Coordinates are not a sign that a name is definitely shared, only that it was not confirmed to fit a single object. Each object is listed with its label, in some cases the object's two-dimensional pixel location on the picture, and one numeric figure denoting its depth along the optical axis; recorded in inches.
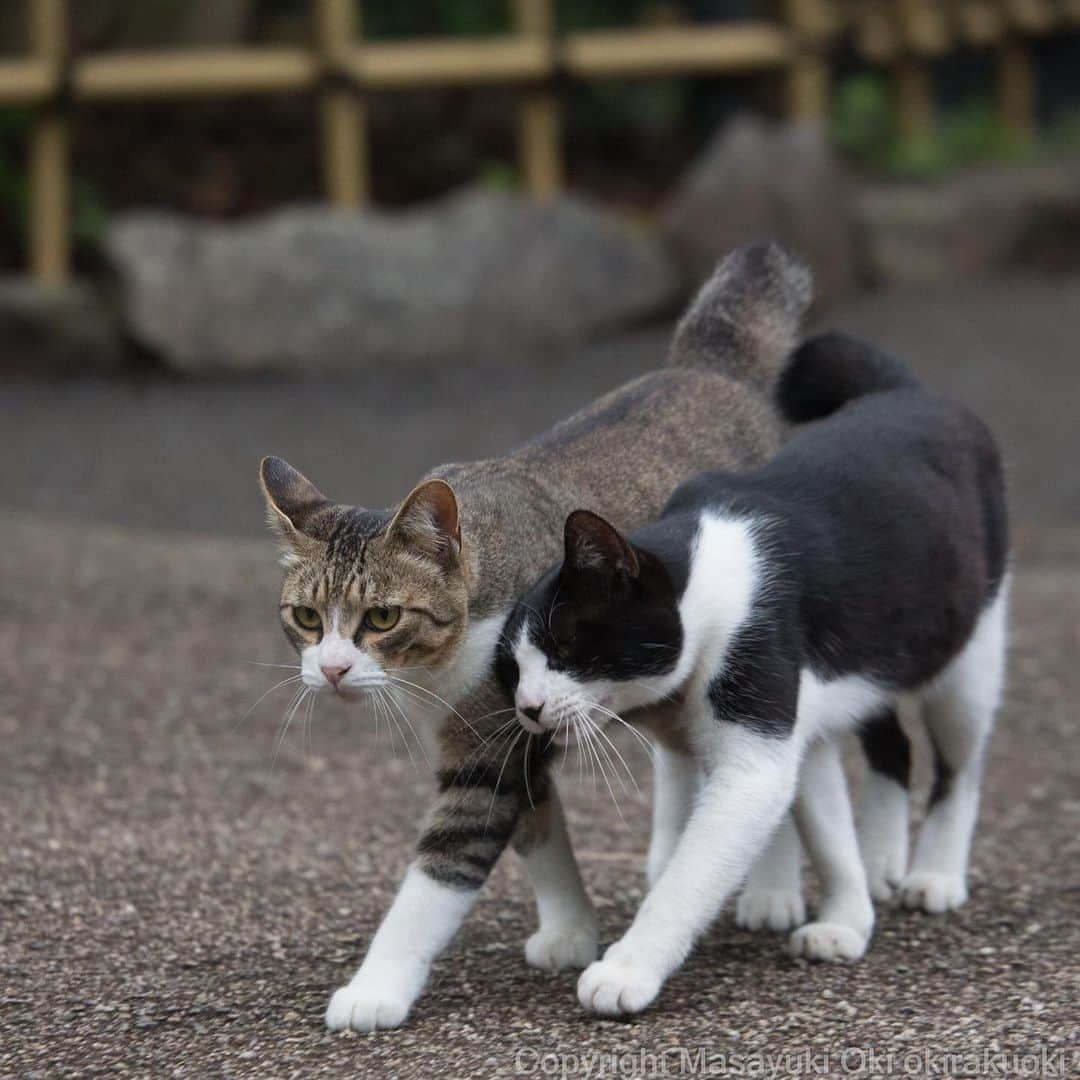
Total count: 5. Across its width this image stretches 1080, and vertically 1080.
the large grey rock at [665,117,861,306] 420.5
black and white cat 127.6
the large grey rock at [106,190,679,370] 421.7
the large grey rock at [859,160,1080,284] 452.1
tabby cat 131.8
